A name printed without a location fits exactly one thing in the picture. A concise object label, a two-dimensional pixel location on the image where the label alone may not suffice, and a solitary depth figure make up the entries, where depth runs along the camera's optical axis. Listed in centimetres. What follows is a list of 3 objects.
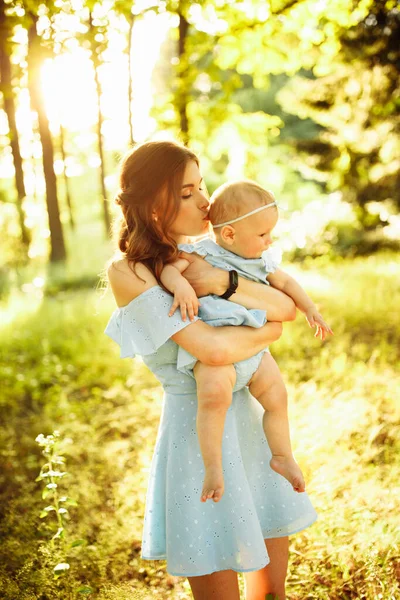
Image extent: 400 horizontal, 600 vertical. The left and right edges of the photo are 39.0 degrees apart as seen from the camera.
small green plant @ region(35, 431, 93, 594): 237
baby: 206
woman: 212
